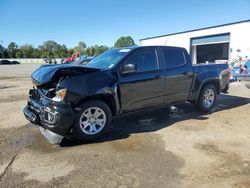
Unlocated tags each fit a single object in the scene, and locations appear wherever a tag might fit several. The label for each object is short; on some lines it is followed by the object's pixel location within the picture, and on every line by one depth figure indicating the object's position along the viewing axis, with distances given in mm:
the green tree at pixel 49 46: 89298
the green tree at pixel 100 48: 70355
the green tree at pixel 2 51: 77504
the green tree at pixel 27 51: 79954
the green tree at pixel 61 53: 73634
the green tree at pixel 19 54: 78588
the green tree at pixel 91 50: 70719
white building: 18921
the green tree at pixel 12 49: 81694
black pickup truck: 3575
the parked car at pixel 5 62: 54599
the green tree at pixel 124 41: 84453
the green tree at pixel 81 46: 83479
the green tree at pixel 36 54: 81694
